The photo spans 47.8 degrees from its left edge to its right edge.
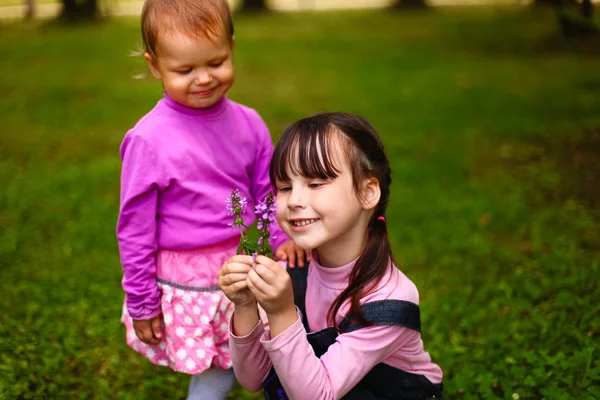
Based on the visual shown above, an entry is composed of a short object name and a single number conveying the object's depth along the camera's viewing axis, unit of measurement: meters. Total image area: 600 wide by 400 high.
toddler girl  2.40
